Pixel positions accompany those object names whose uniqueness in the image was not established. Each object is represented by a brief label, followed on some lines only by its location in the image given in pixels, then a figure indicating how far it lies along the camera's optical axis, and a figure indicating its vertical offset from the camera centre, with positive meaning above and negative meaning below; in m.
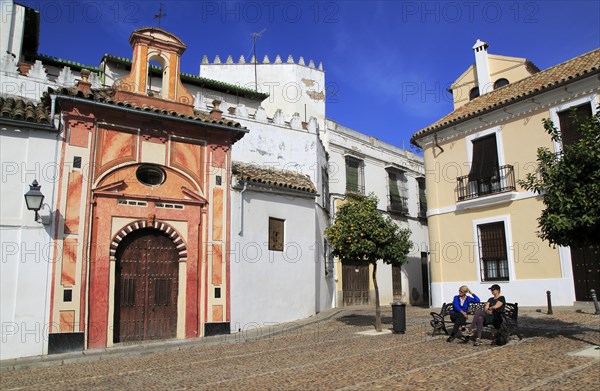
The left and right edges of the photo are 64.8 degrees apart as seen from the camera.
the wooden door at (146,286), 11.02 -0.23
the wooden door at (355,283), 19.42 -0.42
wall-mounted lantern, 9.79 +1.67
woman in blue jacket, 9.39 -0.77
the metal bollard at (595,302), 11.78 -0.82
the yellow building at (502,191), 13.64 +2.65
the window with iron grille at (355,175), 20.92 +4.34
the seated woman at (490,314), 8.75 -0.82
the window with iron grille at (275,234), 13.74 +1.17
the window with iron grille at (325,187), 17.95 +3.30
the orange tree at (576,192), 7.60 +1.26
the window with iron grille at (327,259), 17.45 +0.53
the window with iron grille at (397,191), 22.94 +3.94
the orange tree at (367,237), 11.31 +0.85
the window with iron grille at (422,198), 24.69 +3.85
